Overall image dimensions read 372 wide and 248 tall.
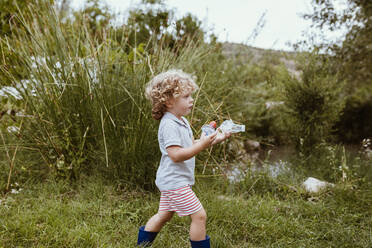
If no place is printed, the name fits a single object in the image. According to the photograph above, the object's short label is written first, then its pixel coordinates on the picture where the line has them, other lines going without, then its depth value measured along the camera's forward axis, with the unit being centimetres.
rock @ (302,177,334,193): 335
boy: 194
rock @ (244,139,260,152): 675
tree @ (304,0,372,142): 578
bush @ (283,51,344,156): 463
